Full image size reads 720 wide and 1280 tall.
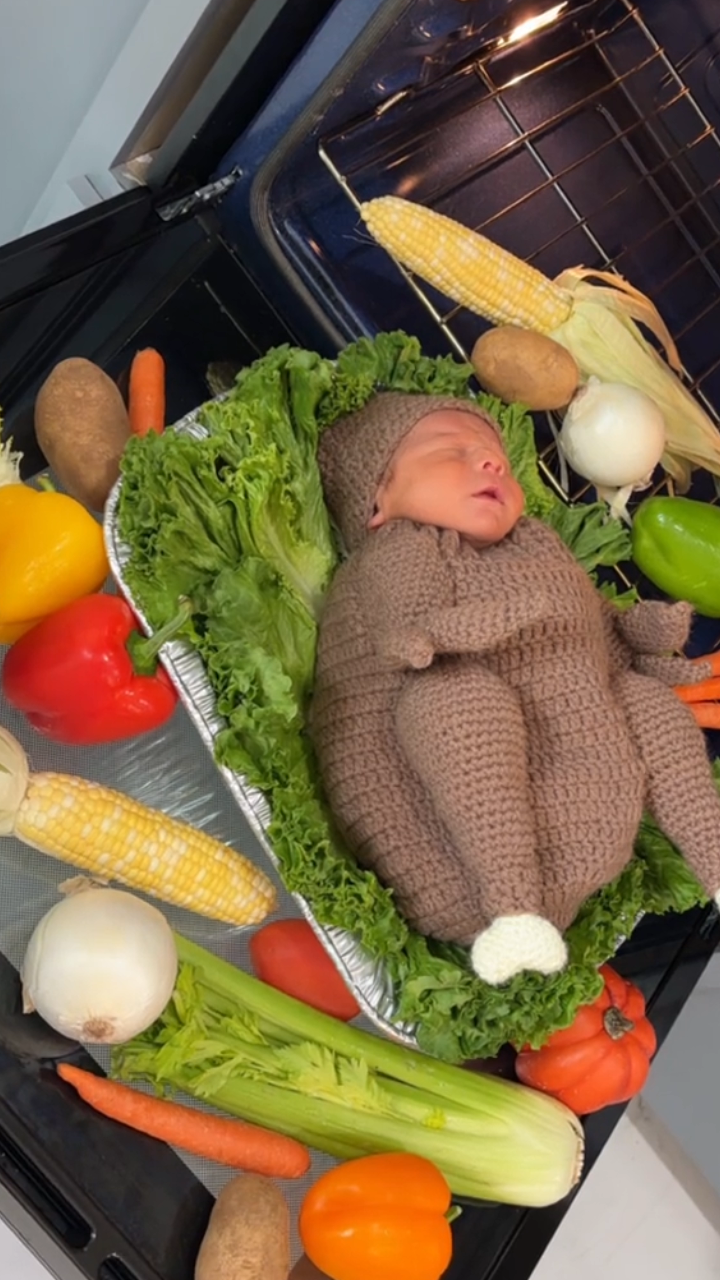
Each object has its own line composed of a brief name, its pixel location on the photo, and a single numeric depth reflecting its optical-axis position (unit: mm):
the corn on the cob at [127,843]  904
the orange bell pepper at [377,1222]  927
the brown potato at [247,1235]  894
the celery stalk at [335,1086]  958
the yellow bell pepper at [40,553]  958
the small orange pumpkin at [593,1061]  1115
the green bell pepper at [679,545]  1270
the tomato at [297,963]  1038
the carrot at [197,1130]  908
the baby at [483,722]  895
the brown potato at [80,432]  1042
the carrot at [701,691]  1284
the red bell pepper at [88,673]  944
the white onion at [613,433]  1245
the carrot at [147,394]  1090
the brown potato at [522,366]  1216
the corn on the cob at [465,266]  1193
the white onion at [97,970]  873
